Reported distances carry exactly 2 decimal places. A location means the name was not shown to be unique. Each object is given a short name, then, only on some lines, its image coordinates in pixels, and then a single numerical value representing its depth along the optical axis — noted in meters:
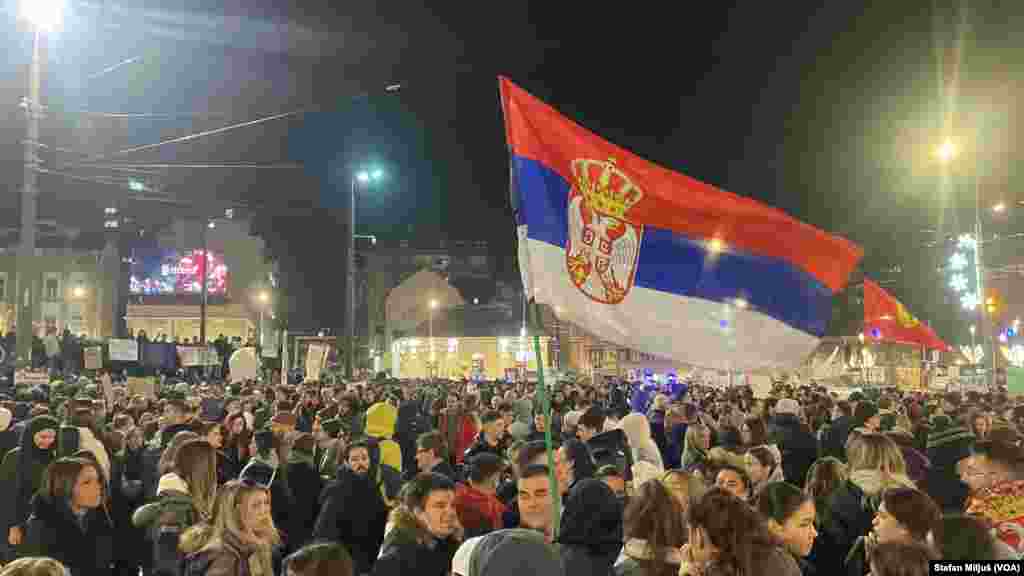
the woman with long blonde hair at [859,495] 5.43
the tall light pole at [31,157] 13.85
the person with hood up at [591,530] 3.90
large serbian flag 5.49
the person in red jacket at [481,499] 5.39
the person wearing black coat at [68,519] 5.52
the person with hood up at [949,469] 7.46
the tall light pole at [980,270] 22.77
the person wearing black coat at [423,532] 4.13
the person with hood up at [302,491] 6.66
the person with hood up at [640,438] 8.23
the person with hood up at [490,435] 9.31
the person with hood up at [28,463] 7.16
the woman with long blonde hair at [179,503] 4.87
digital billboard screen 75.19
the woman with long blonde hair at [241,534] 4.18
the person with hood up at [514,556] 3.07
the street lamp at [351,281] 28.14
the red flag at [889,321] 12.86
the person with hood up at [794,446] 9.66
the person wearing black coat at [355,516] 5.75
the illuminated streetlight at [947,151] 19.78
